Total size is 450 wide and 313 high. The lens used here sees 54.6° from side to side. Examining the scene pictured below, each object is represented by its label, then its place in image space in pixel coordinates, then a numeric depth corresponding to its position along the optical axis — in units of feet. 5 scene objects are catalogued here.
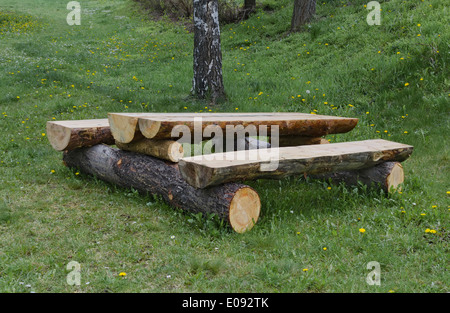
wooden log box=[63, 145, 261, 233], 11.89
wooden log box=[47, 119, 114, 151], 16.24
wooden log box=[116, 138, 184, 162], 13.70
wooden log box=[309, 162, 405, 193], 14.61
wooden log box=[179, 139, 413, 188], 11.55
